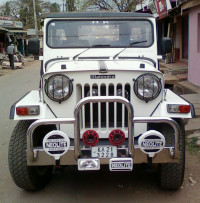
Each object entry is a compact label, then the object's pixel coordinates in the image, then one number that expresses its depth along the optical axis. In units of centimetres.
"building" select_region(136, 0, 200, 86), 927
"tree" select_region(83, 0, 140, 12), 2116
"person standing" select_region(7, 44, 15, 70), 1947
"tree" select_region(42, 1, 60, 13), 5240
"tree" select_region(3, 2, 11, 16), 5041
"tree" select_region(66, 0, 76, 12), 4015
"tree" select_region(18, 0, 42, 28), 5025
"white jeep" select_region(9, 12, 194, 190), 301
